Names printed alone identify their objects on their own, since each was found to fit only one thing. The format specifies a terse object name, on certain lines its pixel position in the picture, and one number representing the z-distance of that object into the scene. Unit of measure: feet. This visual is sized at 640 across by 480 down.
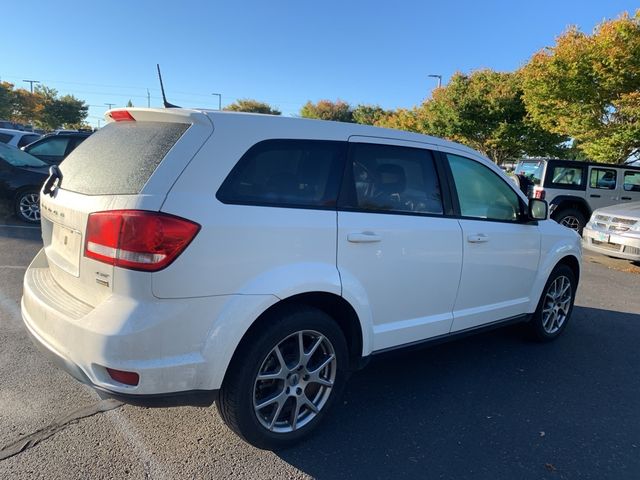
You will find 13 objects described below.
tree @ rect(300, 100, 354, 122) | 202.39
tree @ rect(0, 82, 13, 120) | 175.73
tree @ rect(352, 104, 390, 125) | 166.61
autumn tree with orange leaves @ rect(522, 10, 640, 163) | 41.75
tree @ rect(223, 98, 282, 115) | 191.72
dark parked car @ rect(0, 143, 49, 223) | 27.89
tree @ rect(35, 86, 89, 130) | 197.06
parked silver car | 27.22
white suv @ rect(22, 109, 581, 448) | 7.44
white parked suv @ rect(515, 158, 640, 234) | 38.14
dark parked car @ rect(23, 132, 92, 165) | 34.68
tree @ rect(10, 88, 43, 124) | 186.39
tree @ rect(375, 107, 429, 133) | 96.77
